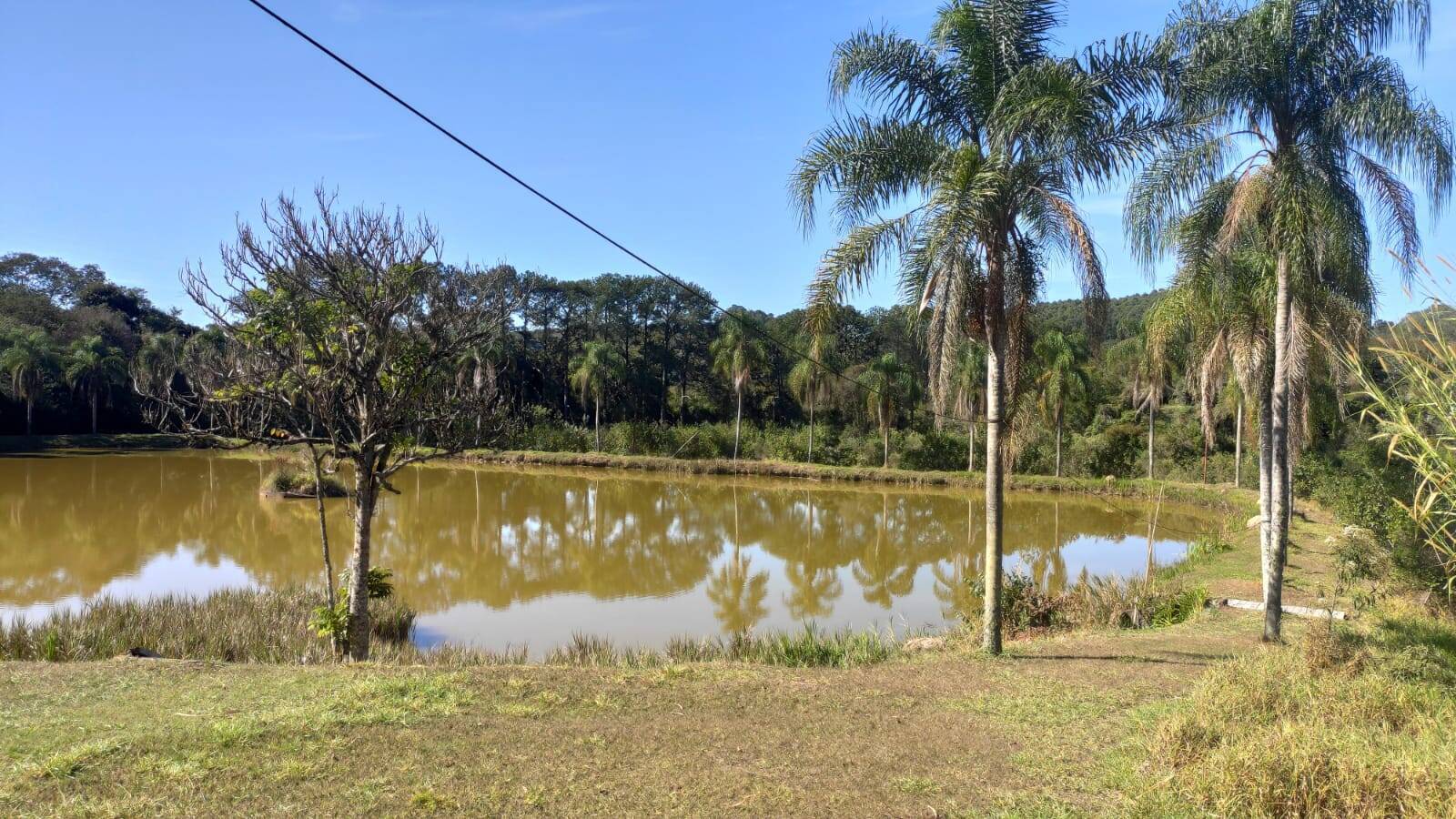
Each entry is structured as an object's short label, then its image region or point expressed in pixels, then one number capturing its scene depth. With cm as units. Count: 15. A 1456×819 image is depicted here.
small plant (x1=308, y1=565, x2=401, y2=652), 877
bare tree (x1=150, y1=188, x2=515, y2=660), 882
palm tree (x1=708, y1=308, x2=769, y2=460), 4094
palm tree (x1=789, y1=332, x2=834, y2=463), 3928
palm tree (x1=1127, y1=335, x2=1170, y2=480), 3098
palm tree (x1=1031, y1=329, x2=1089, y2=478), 3288
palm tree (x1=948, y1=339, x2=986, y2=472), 2819
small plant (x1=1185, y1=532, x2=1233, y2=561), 1717
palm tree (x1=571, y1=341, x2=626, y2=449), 4288
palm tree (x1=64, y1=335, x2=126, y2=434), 4697
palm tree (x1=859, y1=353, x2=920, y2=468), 3734
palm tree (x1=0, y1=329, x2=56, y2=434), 4428
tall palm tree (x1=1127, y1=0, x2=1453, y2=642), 838
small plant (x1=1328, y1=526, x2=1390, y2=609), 1110
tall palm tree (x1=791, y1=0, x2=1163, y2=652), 803
